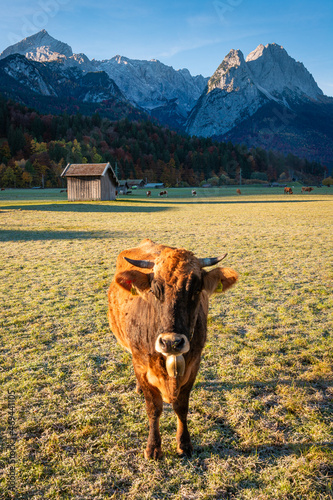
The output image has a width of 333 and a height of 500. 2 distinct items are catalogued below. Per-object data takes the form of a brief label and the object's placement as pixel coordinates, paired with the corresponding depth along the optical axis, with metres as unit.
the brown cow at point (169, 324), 2.63
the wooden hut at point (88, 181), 43.47
